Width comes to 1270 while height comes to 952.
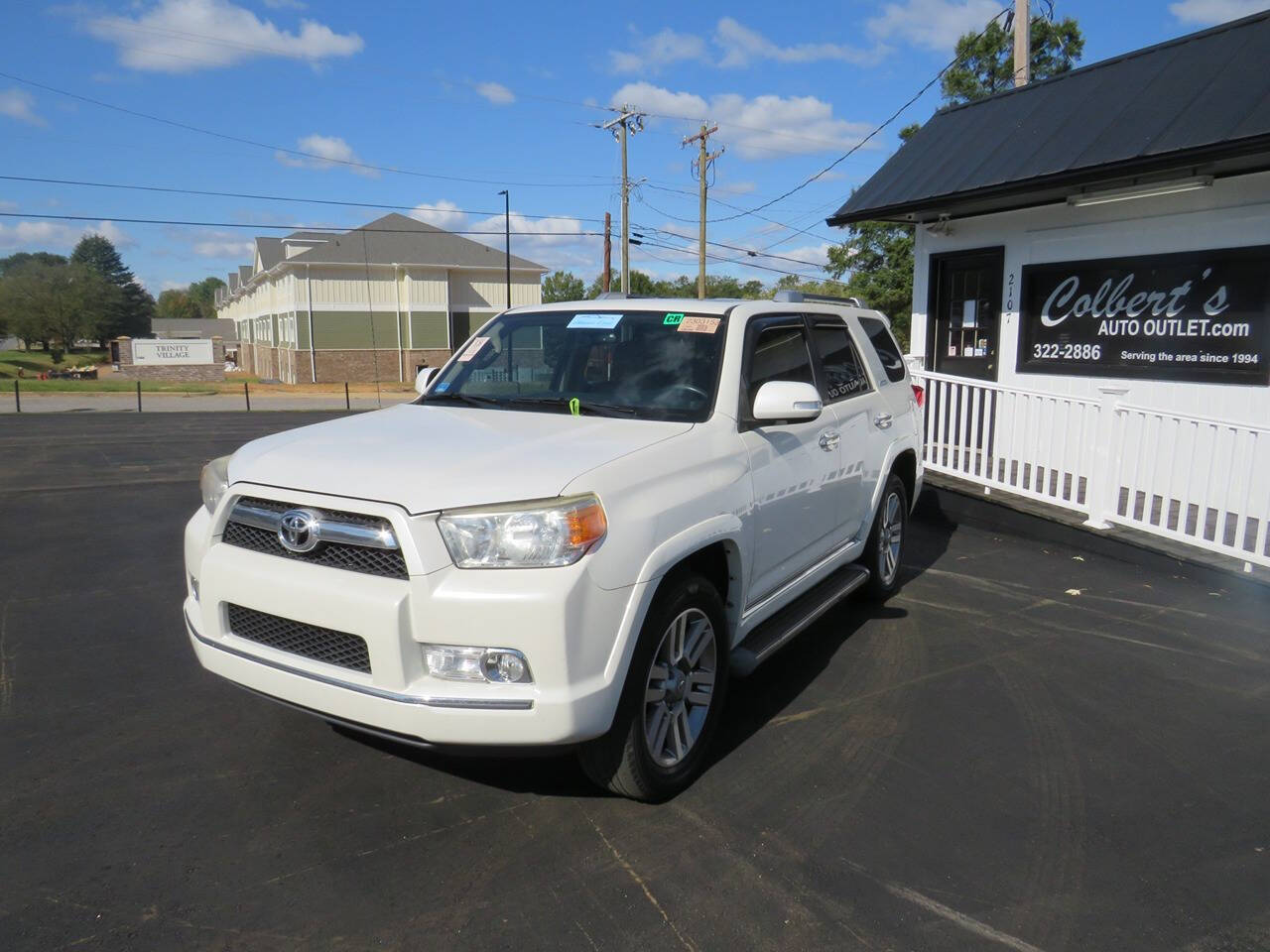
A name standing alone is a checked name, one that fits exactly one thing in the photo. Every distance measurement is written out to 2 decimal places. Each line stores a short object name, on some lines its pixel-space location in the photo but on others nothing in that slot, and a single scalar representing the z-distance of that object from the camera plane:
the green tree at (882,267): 36.91
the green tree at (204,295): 156.73
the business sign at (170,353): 48.41
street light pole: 38.88
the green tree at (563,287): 73.84
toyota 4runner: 2.90
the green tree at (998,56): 26.05
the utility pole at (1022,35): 15.09
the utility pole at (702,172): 34.34
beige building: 46.62
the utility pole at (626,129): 37.97
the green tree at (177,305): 148.68
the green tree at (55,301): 79.94
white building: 7.44
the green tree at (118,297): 101.81
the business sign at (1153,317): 8.30
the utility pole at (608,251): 40.06
